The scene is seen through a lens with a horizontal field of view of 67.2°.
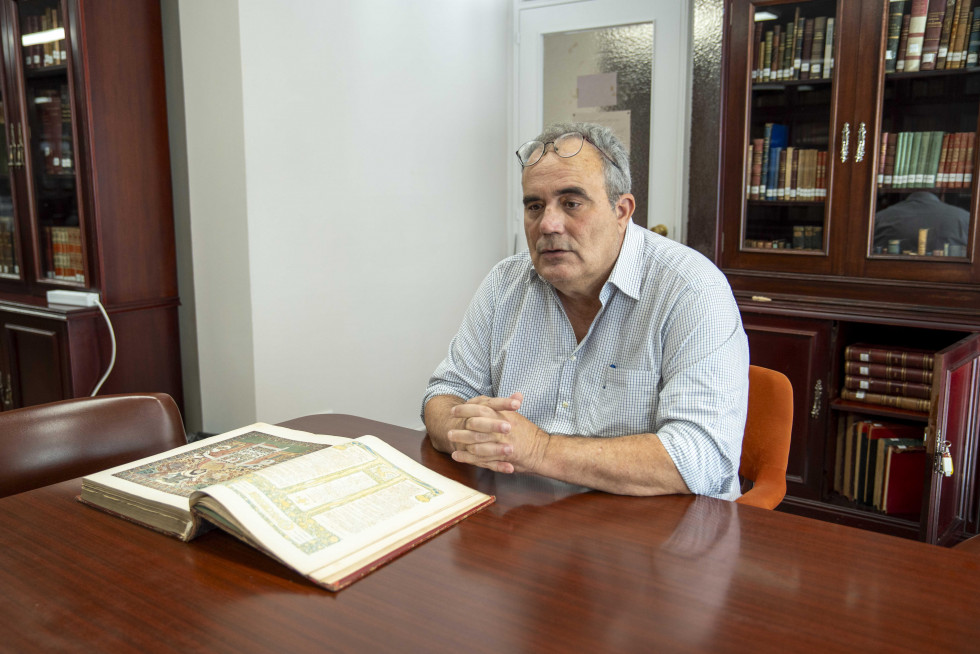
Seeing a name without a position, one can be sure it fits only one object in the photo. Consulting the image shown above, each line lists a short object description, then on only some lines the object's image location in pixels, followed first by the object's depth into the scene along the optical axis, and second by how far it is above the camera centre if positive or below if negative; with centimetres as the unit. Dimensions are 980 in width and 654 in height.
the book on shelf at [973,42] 243 +53
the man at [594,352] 125 -30
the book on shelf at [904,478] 251 -93
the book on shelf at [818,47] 265 +56
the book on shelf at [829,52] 263 +54
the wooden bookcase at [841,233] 249 -10
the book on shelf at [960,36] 244 +55
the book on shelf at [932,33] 247 +57
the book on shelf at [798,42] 268 +59
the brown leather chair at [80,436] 139 -45
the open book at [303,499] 94 -42
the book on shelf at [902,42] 251 +55
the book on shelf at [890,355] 245 -50
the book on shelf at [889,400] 246 -66
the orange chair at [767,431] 152 -47
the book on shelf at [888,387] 245 -61
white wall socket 275 -33
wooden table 78 -45
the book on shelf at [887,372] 245 -56
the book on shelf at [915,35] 249 +57
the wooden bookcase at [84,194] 274 +6
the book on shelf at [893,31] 251 +58
